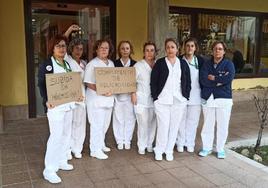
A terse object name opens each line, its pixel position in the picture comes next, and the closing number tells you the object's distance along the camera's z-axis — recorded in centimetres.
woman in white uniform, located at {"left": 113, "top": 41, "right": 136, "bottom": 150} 326
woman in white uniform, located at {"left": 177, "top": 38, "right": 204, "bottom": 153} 317
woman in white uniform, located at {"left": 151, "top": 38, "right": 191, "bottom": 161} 297
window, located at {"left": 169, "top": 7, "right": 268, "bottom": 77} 592
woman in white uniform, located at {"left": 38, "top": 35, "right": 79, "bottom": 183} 253
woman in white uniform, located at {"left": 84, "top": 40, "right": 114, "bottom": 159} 303
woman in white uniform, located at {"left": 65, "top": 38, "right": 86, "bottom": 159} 299
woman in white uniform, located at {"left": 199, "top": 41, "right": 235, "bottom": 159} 306
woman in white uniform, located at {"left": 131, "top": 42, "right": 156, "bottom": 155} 309
